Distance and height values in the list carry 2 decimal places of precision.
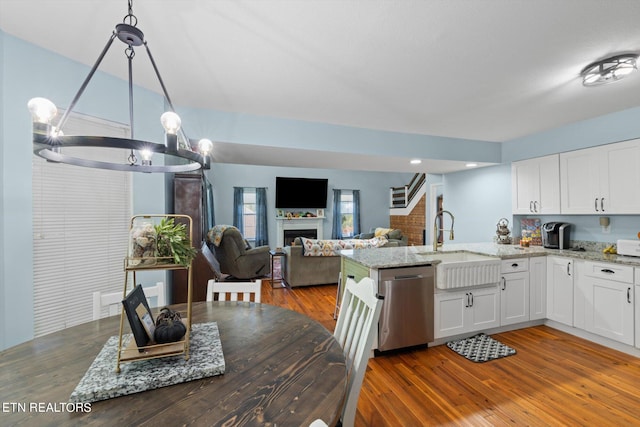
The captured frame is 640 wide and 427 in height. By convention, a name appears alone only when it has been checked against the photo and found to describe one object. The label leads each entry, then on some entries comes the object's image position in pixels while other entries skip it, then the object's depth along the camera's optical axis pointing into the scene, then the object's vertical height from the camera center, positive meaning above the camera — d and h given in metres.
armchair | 5.07 -0.66
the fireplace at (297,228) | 8.38 -0.35
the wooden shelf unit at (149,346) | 1.00 -0.47
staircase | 8.33 +0.74
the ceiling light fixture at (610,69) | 1.87 +0.99
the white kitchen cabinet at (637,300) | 2.51 -0.78
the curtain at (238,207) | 8.06 +0.30
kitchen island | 2.62 -0.80
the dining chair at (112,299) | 1.65 -0.49
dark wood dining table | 0.81 -0.56
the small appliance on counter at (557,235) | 3.43 -0.27
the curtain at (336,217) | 8.95 -0.02
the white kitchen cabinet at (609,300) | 2.58 -0.83
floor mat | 2.62 -1.31
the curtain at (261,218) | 8.20 -0.02
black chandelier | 0.92 +0.27
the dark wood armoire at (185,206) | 2.90 +0.13
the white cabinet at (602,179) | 2.82 +0.36
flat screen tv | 8.26 +0.71
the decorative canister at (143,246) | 1.01 -0.10
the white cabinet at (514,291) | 3.09 -0.85
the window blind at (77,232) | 1.93 -0.09
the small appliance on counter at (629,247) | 2.73 -0.34
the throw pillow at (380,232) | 7.16 -0.42
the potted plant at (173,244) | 1.05 -0.09
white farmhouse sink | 2.75 -0.59
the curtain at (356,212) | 9.25 +0.13
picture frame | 0.99 -0.37
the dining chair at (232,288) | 2.00 -0.50
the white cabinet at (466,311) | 2.81 -0.99
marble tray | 0.89 -0.54
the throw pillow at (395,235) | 5.94 -0.41
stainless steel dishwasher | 2.61 -0.85
